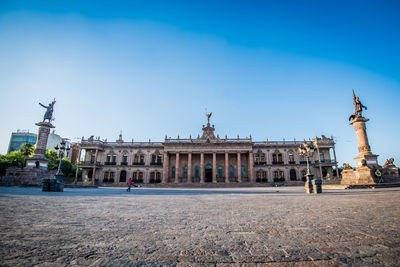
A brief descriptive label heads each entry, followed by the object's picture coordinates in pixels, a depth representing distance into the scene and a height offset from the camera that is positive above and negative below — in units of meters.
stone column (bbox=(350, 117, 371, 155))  16.70 +3.52
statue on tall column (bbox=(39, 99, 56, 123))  24.52 +7.57
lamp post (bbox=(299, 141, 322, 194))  12.48 -0.41
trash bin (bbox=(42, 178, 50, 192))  12.87 -0.79
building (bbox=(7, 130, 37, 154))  66.75 +11.69
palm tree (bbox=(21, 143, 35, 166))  37.29 +5.11
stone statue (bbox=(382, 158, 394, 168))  16.92 +1.10
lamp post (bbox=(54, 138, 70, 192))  13.05 -0.64
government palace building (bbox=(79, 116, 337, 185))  39.06 +2.90
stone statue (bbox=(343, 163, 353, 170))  18.23 +0.87
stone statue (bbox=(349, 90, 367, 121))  17.53 +6.13
